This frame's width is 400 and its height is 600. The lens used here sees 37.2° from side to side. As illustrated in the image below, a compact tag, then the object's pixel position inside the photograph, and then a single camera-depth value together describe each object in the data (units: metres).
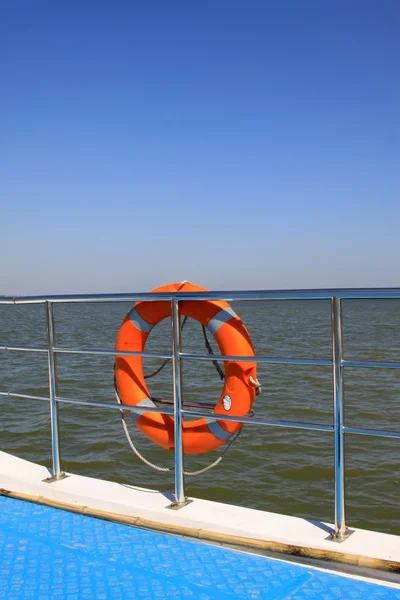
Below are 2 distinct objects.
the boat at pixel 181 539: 1.60
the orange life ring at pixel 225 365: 2.31
